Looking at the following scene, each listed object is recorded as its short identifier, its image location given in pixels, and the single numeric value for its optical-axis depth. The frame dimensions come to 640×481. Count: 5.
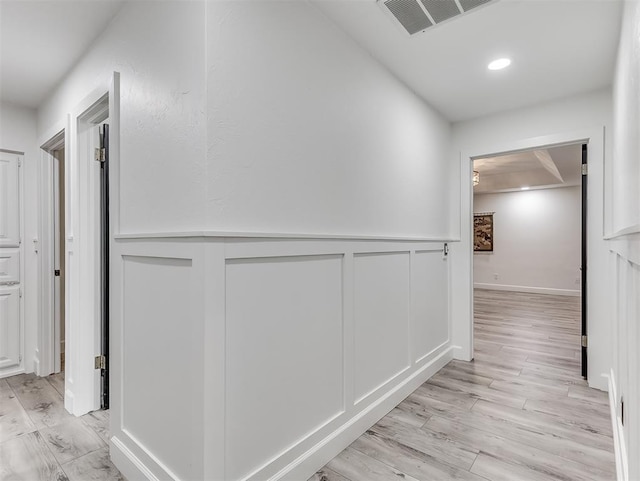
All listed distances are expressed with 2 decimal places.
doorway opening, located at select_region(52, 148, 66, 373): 3.04
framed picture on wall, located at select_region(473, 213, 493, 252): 8.42
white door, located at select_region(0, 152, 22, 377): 3.03
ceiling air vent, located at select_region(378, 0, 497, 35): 1.75
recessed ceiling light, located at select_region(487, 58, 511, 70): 2.32
